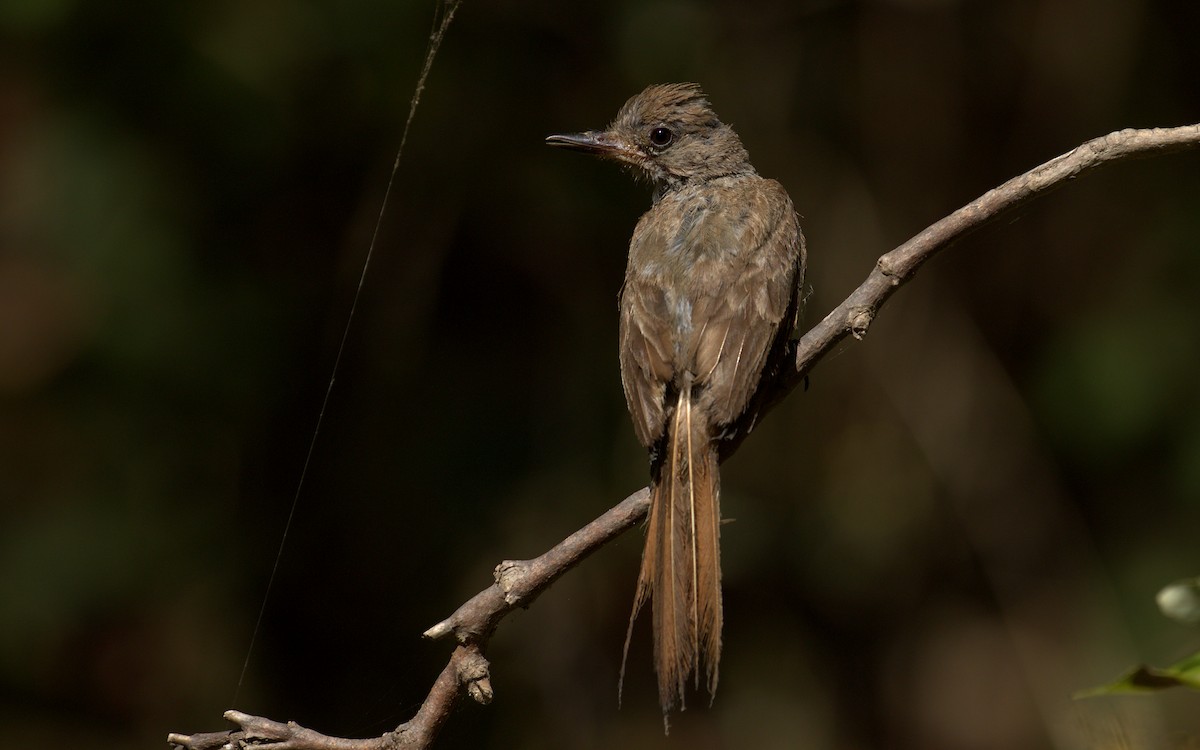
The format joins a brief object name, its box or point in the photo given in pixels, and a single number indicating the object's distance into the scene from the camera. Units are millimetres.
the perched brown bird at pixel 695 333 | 5656
